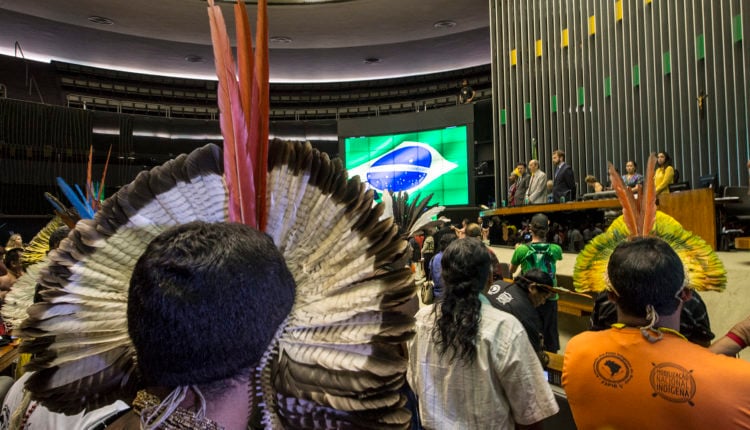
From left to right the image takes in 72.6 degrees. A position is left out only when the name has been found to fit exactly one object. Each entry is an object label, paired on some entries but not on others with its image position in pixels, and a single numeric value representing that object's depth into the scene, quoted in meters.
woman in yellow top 5.66
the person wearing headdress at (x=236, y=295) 0.53
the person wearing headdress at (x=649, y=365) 1.13
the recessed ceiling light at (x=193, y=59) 12.16
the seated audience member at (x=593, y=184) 6.86
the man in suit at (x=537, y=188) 7.05
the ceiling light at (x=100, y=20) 9.91
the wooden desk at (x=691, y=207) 4.52
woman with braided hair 1.59
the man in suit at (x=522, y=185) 7.42
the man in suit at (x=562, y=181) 6.86
